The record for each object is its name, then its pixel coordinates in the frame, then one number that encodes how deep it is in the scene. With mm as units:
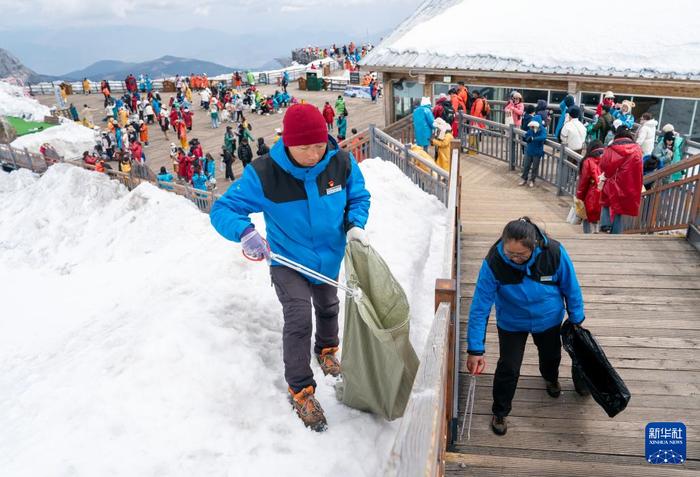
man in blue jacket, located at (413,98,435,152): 10671
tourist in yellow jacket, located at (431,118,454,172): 10461
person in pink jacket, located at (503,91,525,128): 12906
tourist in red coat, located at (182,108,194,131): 27164
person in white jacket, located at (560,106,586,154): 10188
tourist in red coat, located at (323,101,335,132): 22484
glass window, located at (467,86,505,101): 16250
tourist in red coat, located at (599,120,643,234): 7086
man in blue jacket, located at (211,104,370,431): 3412
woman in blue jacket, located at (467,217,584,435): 3342
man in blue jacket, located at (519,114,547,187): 10117
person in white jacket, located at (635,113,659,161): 9906
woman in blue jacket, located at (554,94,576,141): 11508
